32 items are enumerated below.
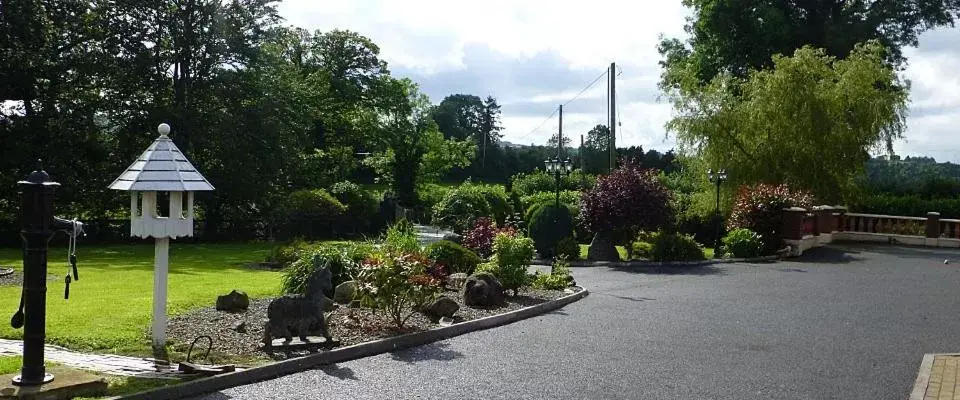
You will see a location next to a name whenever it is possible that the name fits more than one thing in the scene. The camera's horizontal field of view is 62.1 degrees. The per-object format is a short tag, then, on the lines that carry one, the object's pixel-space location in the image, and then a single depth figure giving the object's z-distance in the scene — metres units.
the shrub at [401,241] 12.71
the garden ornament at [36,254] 6.52
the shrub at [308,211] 28.92
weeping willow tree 26.83
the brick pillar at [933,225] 27.08
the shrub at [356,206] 31.41
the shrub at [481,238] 18.47
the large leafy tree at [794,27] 33.59
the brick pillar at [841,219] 28.19
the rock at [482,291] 12.16
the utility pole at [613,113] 30.06
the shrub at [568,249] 21.53
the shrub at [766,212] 23.42
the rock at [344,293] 12.04
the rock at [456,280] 14.08
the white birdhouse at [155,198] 8.05
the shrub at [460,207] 29.39
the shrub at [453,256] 15.46
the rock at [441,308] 10.96
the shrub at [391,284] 10.09
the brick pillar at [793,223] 23.19
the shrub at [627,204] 21.28
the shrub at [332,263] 12.79
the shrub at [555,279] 14.66
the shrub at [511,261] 13.73
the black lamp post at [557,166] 22.55
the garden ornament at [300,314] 8.60
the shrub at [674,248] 21.19
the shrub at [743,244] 22.39
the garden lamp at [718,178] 25.09
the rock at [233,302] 11.01
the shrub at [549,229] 22.28
